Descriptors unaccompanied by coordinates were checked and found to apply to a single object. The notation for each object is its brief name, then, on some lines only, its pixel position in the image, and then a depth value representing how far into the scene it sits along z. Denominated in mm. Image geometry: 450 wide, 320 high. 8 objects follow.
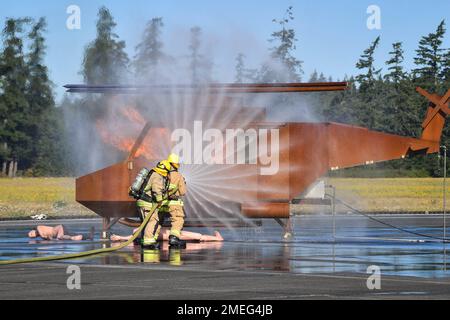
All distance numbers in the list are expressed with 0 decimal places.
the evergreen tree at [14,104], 95938
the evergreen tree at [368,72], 99688
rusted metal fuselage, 26578
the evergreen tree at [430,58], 110062
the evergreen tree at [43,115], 93062
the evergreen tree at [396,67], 108938
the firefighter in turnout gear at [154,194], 23828
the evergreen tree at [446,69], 108269
